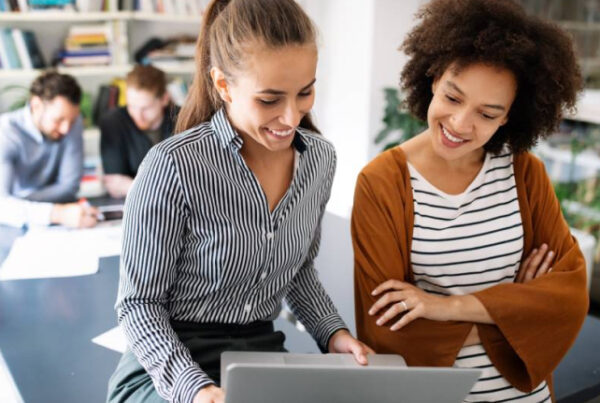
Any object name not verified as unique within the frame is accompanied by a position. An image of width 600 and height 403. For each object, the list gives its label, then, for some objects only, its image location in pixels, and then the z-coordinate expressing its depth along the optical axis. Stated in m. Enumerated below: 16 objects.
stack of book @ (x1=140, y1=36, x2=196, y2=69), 4.57
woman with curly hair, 1.44
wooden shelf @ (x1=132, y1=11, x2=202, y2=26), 4.42
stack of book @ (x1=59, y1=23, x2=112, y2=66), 4.32
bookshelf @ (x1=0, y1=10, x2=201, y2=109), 4.18
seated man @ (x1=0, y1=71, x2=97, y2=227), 3.07
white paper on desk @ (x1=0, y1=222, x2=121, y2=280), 2.26
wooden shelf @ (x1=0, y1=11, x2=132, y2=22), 4.05
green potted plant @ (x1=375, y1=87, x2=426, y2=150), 4.25
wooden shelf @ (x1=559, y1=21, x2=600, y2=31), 4.80
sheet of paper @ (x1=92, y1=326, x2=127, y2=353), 1.80
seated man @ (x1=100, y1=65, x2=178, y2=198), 3.28
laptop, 1.02
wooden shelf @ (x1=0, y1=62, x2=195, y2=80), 4.15
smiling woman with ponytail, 1.18
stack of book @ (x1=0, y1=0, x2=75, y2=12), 4.04
